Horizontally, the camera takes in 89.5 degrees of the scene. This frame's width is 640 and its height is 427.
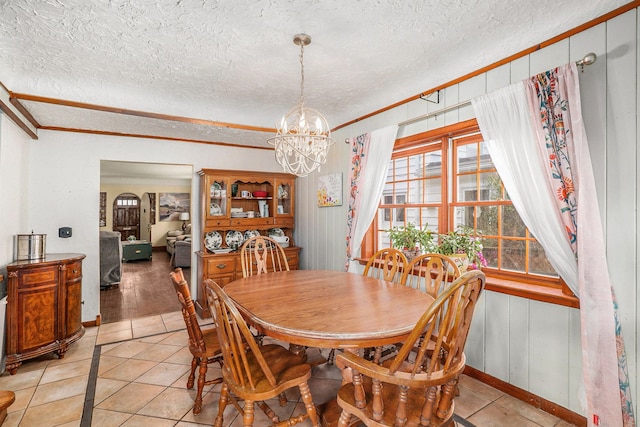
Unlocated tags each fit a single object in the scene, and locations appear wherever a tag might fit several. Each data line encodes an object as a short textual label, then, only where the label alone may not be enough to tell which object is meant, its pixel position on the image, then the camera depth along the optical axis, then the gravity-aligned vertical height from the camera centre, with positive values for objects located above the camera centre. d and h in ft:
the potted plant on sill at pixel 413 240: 9.20 -0.75
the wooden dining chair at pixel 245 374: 4.94 -2.76
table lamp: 33.19 -0.20
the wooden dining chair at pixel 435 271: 7.30 -1.36
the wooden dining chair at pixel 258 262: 9.81 -1.47
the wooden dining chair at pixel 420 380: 4.19 -2.20
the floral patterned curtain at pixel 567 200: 5.69 +0.29
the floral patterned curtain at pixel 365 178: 10.53 +1.26
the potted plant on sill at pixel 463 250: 8.10 -0.90
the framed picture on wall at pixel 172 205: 33.65 +1.07
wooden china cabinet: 13.57 -0.04
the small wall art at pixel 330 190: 12.97 +1.04
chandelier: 7.23 +1.75
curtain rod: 5.98 +2.89
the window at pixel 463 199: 7.92 +0.47
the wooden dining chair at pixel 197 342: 6.30 -2.80
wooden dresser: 8.74 -2.67
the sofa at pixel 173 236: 26.84 -1.90
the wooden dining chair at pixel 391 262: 8.70 -1.34
